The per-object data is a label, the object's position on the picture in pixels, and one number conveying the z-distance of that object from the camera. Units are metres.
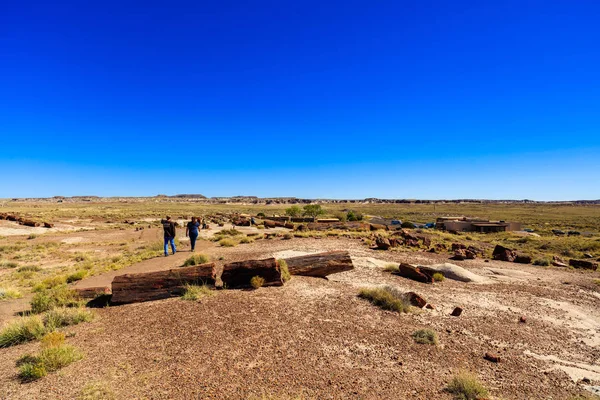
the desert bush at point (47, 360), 5.58
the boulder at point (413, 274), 13.34
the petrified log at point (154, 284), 9.82
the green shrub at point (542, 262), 18.42
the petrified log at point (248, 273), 11.09
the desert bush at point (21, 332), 7.16
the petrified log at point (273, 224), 37.57
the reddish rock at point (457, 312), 9.38
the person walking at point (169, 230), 17.58
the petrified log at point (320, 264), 12.93
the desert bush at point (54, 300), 9.36
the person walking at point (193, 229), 18.86
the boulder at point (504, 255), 19.66
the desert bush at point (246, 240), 24.23
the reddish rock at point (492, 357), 6.64
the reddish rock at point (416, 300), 9.96
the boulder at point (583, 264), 18.13
